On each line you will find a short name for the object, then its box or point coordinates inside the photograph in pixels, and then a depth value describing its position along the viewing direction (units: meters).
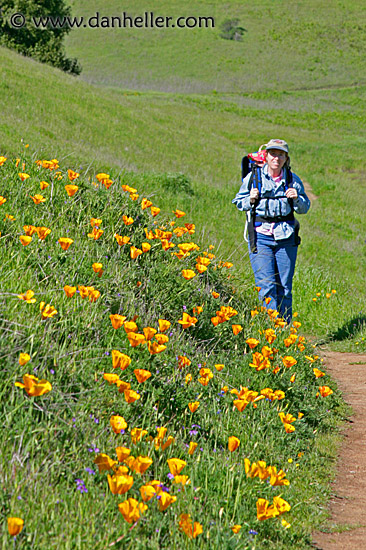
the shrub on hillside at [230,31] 151.75
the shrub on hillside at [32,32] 69.62
